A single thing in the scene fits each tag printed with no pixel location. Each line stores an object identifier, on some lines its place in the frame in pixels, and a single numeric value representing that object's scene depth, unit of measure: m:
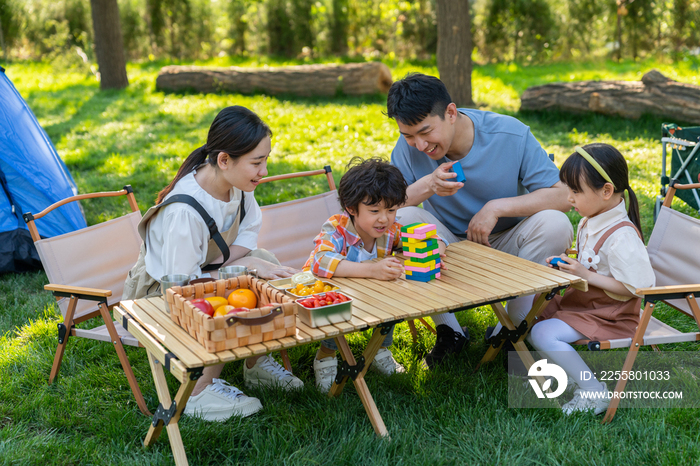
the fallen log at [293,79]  10.22
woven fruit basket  2.01
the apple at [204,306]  2.13
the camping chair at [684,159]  4.45
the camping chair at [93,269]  2.90
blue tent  4.81
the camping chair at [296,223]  3.95
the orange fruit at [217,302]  2.20
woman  2.80
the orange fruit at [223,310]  2.12
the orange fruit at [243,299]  2.25
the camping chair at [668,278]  2.57
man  3.17
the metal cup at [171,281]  2.40
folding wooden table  2.08
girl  2.75
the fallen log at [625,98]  7.52
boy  2.79
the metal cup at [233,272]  2.51
